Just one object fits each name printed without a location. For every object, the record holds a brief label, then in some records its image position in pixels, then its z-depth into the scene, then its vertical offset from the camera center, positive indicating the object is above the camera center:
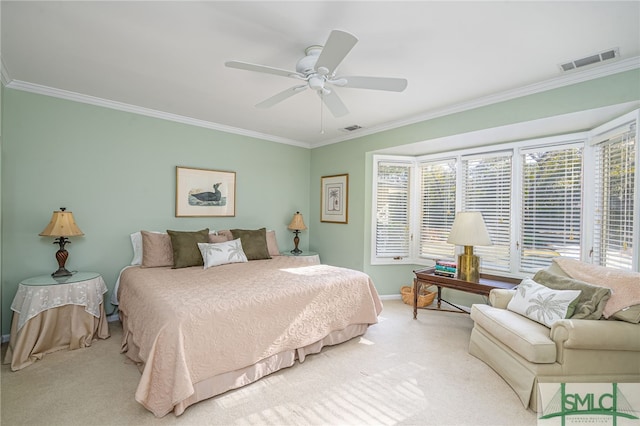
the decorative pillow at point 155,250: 3.39 -0.46
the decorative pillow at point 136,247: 3.52 -0.44
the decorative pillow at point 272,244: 4.39 -0.46
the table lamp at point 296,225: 4.92 -0.19
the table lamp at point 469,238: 3.22 -0.23
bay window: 2.65 +0.22
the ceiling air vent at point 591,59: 2.29 +1.30
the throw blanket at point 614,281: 2.09 -0.47
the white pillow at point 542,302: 2.24 -0.67
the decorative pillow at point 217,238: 3.88 -0.34
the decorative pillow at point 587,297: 2.13 -0.57
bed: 1.87 -0.85
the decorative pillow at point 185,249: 3.39 -0.44
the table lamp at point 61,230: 2.82 -0.21
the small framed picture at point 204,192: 4.00 +0.28
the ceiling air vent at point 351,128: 4.33 +1.31
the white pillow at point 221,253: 3.46 -0.50
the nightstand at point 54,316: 2.51 -0.97
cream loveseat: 2.00 -0.86
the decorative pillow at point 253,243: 3.95 -0.41
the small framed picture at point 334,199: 4.81 +0.27
